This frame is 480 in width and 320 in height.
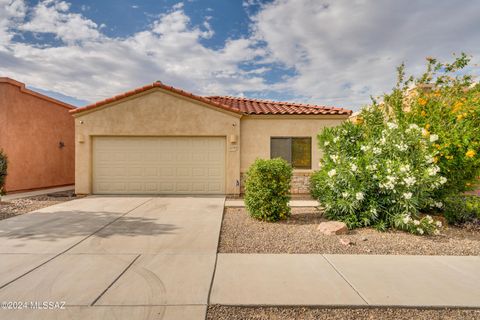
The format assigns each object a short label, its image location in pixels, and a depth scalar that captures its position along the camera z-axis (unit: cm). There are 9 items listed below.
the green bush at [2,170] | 866
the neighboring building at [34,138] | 1075
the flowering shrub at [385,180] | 559
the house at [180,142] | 1034
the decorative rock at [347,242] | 496
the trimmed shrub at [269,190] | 643
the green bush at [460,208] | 621
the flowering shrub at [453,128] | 608
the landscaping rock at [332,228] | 553
